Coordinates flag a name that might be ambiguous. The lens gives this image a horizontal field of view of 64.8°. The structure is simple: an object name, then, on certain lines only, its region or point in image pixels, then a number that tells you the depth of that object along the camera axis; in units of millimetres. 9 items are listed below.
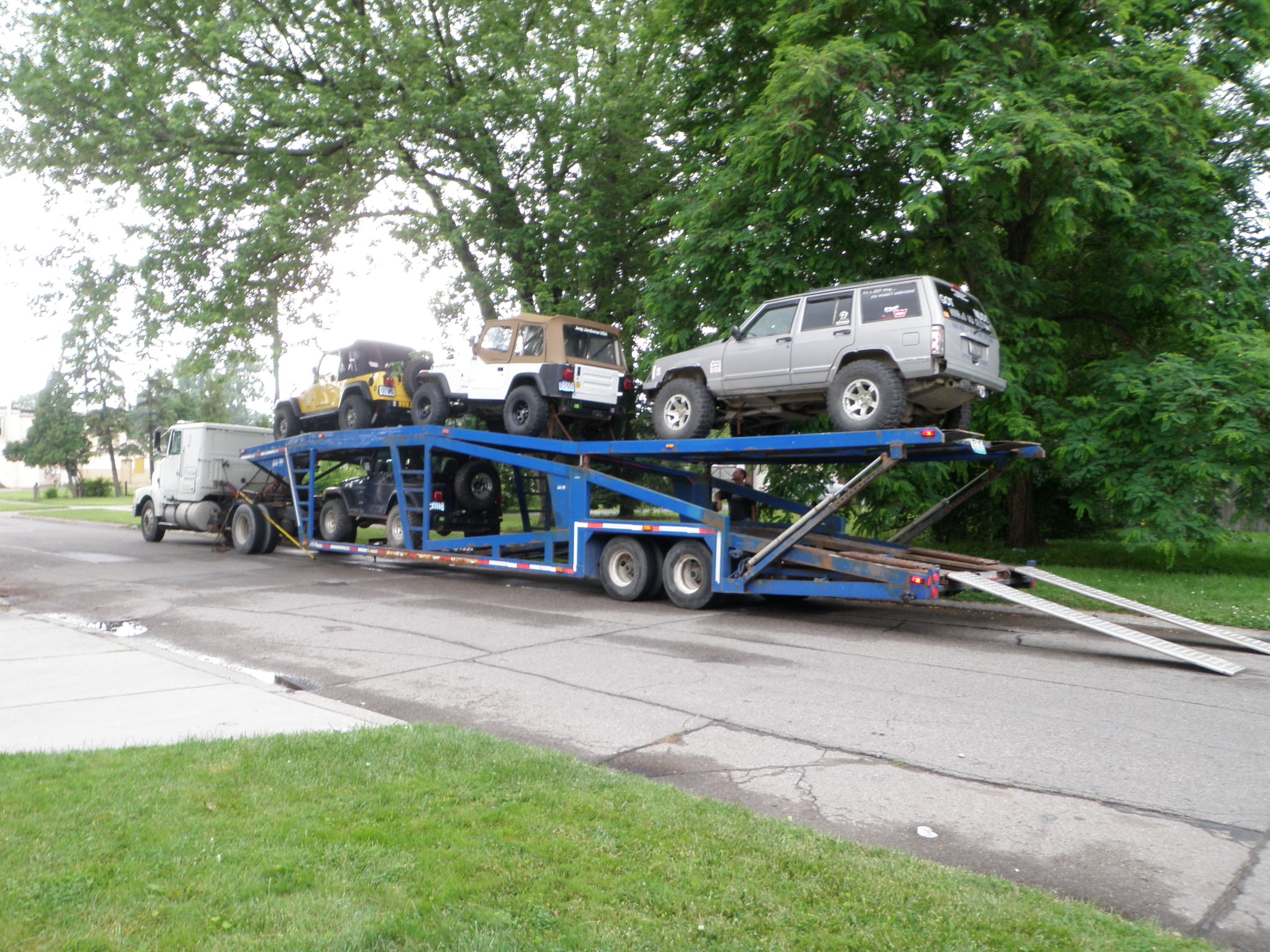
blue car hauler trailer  10258
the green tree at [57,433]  54094
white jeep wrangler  14406
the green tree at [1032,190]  12289
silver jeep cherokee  10445
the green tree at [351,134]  18297
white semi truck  20938
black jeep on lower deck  15945
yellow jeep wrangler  17109
